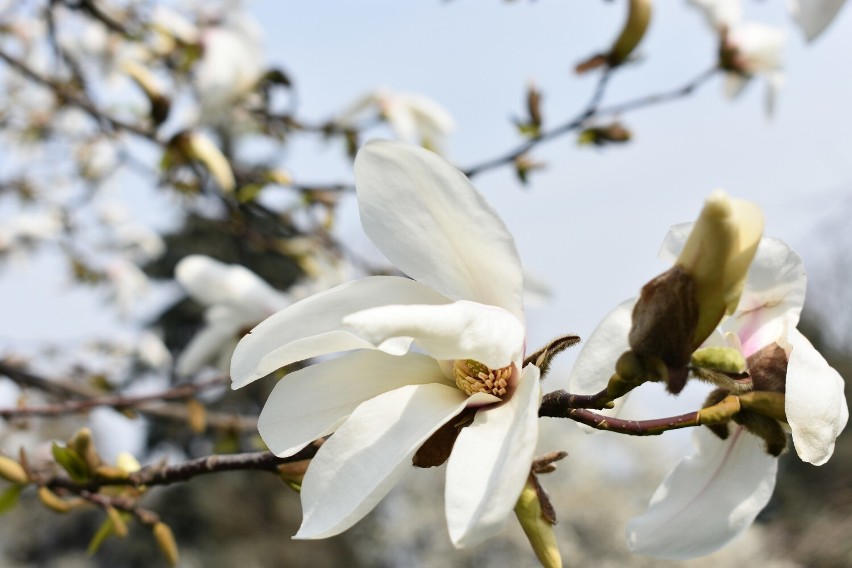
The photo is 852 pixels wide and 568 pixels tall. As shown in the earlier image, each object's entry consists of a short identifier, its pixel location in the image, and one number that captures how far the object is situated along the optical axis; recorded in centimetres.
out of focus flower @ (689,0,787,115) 202
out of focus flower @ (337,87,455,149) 216
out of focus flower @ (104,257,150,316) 472
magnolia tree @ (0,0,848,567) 77
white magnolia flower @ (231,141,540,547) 78
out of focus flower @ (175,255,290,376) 144
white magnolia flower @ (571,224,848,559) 80
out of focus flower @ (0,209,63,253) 423
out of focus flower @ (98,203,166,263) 515
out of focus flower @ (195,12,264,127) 195
